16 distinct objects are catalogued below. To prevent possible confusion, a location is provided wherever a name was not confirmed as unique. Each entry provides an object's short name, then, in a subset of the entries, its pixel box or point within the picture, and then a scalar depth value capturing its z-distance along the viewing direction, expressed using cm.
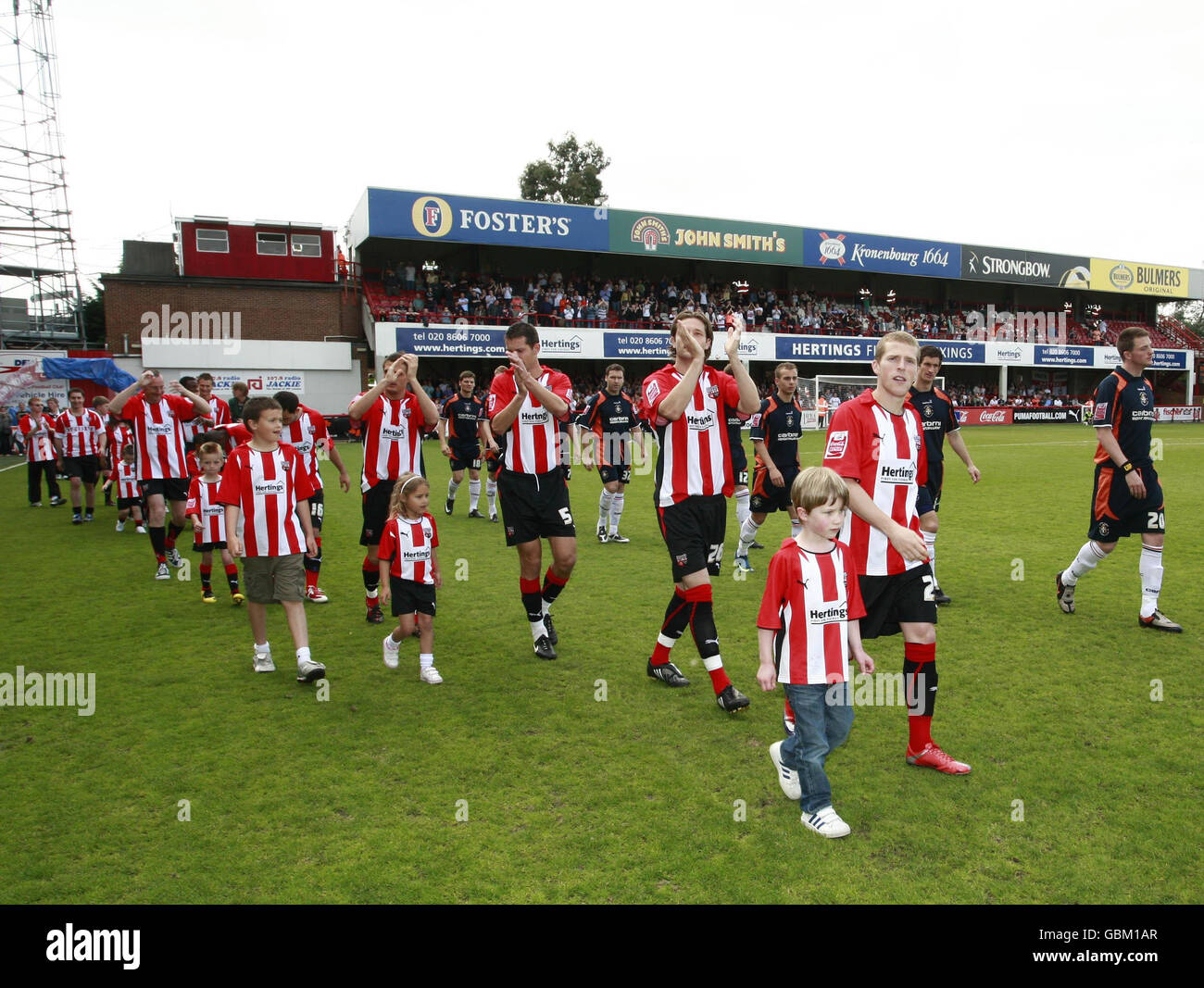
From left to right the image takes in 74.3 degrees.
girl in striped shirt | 574
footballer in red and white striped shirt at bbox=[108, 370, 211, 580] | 934
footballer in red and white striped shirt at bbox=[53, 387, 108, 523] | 1436
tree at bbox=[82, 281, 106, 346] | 4941
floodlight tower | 3547
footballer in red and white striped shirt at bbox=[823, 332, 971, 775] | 392
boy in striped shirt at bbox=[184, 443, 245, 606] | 804
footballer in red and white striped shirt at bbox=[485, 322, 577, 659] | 617
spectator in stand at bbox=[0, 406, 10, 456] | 2831
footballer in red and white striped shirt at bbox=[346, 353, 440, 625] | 693
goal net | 3969
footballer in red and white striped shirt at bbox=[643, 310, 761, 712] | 504
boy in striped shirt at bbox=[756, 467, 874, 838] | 358
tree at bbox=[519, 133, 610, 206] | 6000
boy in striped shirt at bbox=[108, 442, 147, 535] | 1239
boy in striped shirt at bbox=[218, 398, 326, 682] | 565
